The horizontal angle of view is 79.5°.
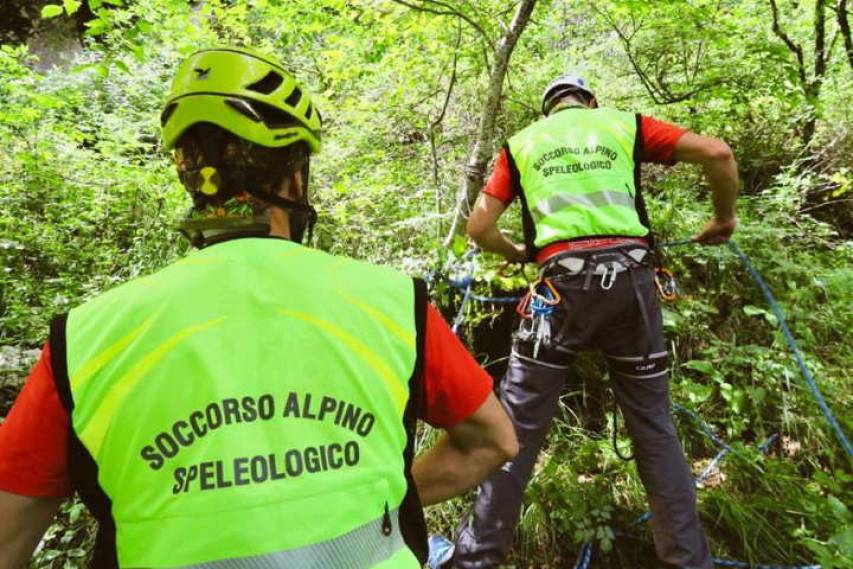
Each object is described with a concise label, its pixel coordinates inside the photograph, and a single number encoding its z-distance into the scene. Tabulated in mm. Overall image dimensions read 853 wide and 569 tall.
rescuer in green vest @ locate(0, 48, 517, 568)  895
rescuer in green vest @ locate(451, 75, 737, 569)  2602
